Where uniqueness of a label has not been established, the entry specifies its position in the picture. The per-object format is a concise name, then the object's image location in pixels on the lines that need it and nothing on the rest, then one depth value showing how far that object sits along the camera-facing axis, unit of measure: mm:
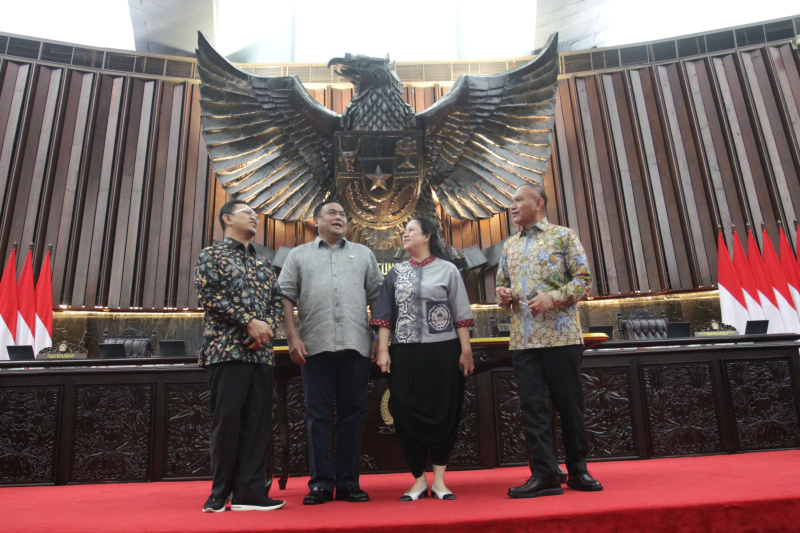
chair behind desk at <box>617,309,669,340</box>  5367
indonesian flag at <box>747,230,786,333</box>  5551
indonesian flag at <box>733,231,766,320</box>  5582
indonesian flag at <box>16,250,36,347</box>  5320
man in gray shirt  2182
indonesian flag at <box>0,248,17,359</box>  5236
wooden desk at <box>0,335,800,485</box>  3219
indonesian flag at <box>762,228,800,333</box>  5531
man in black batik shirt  2004
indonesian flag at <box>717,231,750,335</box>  5559
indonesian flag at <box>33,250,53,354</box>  5357
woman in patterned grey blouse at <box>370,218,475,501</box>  2193
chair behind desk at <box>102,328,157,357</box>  4879
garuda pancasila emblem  5379
